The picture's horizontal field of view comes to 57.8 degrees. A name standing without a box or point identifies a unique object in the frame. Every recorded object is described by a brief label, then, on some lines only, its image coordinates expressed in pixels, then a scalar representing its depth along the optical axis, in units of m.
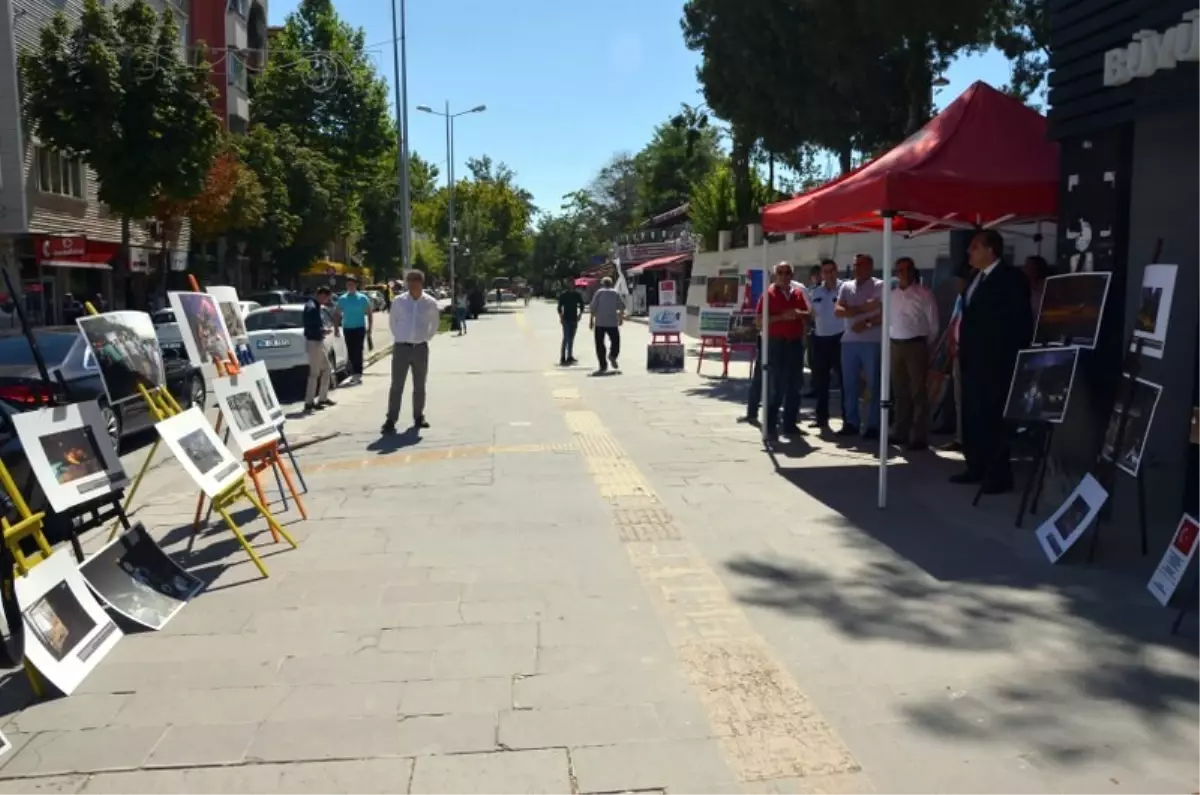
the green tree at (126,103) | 25.66
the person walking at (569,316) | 22.03
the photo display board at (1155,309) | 6.08
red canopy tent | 8.04
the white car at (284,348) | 16.98
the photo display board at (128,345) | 8.05
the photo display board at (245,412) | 7.21
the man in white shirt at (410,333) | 12.11
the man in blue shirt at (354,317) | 17.92
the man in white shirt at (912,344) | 9.98
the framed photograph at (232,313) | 8.12
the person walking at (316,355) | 14.87
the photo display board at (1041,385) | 6.96
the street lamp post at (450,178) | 65.13
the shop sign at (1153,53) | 6.20
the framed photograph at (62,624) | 4.66
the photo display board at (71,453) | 5.33
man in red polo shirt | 11.11
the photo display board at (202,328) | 7.14
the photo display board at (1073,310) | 7.01
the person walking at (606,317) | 19.86
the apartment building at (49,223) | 26.20
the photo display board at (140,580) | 5.62
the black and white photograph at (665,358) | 20.42
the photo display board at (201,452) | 6.31
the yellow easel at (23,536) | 4.64
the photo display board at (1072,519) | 6.31
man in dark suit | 8.31
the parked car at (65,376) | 9.73
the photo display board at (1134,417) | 6.06
